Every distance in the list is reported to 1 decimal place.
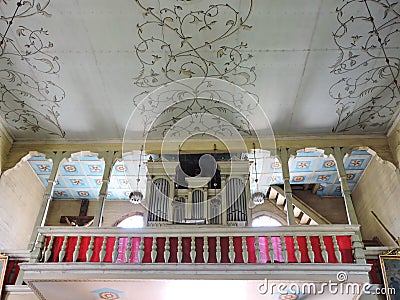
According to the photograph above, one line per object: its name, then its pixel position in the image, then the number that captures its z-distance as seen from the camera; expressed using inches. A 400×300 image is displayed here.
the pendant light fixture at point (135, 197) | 308.5
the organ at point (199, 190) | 323.3
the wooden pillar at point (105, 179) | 285.7
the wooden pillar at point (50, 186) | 277.5
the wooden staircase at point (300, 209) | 398.0
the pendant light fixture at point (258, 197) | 303.1
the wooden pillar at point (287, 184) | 275.6
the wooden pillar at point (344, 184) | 270.4
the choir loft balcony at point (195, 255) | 222.8
